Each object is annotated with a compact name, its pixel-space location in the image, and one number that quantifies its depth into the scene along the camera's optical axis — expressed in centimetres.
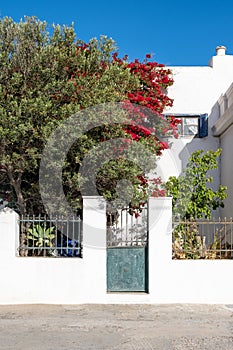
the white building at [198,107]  1588
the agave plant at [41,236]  1077
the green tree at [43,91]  1002
